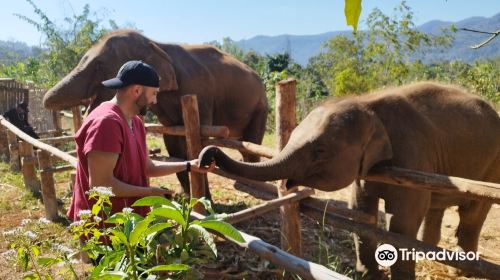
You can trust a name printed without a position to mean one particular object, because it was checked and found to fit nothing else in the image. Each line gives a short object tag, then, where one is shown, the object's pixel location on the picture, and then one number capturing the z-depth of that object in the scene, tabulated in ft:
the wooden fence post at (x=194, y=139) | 14.82
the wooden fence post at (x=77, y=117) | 25.57
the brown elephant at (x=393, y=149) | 9.95
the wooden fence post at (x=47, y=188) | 18.78
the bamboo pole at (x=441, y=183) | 7.94
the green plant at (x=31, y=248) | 4.90
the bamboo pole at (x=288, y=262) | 6.43
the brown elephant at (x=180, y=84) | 18.24
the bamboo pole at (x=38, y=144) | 14.28
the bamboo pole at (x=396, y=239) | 8.62
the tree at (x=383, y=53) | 48.44
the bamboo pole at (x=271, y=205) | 9.96
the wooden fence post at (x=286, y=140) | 11.27
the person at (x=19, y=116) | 27.89
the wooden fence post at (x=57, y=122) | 29.86
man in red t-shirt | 8.02
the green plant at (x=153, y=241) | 5.04
